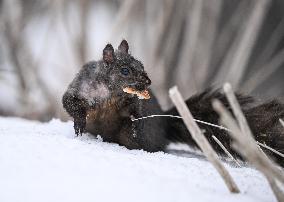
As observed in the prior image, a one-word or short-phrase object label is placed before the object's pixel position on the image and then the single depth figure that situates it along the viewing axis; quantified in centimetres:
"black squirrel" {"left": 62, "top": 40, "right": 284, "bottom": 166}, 497
